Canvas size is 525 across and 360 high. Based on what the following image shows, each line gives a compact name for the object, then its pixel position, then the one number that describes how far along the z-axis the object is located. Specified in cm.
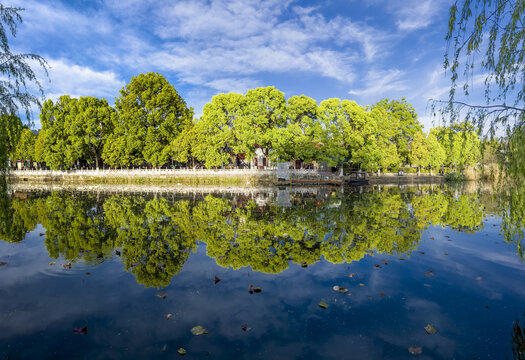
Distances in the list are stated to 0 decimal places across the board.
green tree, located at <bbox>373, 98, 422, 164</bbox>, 5116
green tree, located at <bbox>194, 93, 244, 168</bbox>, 4022
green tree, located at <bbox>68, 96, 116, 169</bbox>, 4891
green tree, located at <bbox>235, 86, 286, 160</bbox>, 3812
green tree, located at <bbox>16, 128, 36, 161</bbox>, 6053
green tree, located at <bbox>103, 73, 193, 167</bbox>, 4491
